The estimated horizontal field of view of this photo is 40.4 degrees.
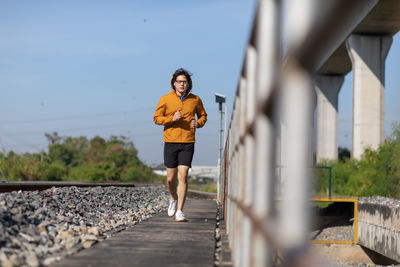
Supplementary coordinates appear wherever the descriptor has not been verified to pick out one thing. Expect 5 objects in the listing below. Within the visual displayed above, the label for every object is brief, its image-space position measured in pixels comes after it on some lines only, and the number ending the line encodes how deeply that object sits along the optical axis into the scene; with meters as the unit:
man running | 7.29
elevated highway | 32.47
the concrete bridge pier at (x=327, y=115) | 43.81
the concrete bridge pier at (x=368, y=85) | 32.53
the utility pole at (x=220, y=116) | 23.53
